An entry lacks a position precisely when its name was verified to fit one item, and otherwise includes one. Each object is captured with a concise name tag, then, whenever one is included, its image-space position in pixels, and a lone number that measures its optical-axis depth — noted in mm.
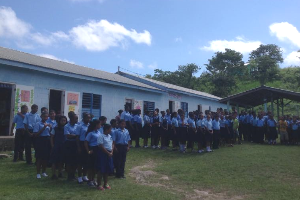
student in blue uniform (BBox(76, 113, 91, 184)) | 5773
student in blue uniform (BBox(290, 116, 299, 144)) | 13133
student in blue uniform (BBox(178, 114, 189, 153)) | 10492
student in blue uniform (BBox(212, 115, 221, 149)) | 11047
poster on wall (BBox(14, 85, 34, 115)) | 10070
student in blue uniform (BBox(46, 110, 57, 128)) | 7066
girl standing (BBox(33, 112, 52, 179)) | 6125
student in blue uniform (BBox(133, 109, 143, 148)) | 11117
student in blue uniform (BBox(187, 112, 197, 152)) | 10484
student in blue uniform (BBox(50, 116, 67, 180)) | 6016
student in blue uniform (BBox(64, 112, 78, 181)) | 5852
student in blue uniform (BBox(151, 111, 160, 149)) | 11148
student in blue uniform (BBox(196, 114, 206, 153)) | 10516
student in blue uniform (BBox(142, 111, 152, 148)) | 11301
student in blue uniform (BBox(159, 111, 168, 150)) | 10914
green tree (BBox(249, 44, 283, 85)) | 44656
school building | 10102
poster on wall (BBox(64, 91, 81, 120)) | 11862
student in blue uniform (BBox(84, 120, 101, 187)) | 5590
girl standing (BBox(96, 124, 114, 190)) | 5375
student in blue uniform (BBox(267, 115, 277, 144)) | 13445
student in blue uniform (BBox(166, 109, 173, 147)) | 11000
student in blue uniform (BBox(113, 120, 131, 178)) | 6438
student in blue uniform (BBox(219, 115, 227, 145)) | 12164
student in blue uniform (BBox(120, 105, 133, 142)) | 10967
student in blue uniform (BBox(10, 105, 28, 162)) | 7637
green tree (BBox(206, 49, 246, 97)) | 35062
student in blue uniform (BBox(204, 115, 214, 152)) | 10529
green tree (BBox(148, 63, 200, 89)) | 37812
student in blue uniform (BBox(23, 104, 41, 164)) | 7285
